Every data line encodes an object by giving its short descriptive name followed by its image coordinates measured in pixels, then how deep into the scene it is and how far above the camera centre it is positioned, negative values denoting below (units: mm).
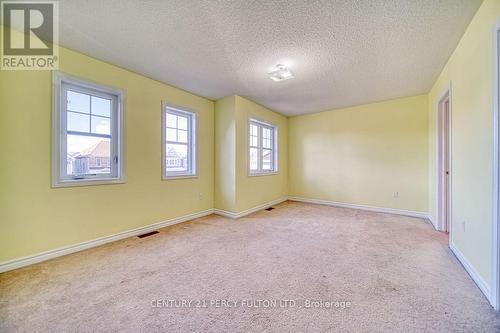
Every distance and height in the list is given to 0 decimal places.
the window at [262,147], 4824 +485
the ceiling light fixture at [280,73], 2804 +1331
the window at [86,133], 2363 +434
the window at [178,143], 3557 +446
